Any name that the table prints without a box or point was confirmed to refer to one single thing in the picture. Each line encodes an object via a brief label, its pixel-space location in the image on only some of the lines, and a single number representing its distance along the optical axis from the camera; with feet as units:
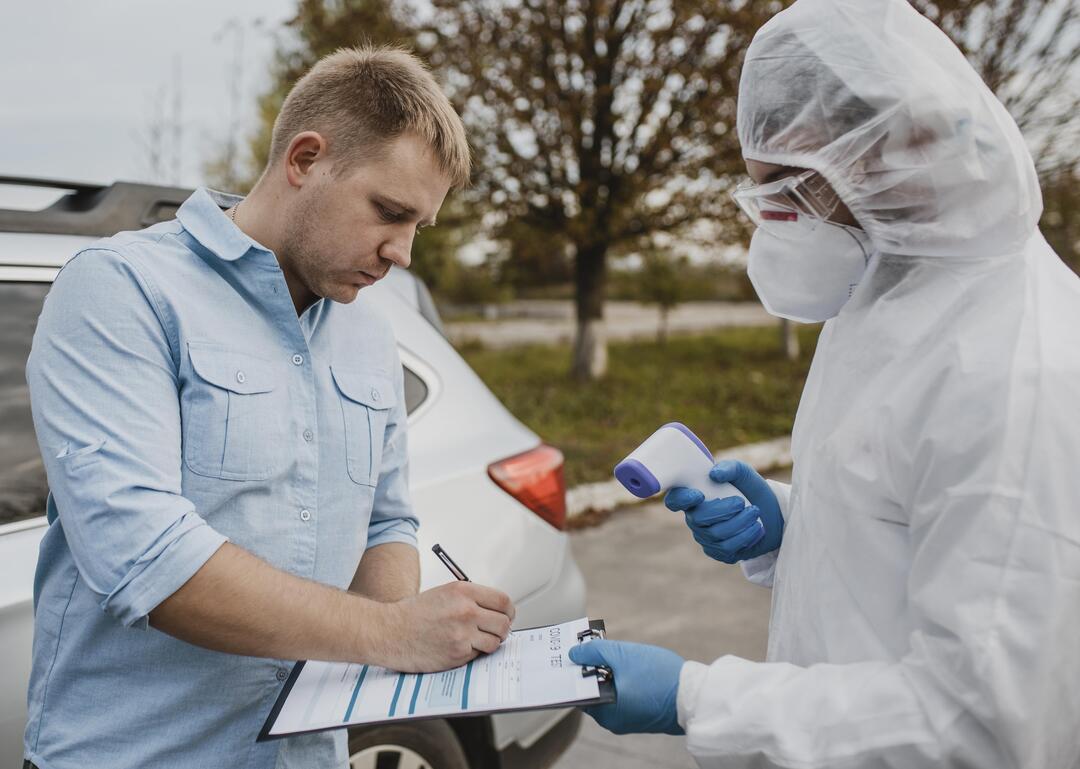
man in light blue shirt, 3.96
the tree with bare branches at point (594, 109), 37.37
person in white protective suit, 3.43
